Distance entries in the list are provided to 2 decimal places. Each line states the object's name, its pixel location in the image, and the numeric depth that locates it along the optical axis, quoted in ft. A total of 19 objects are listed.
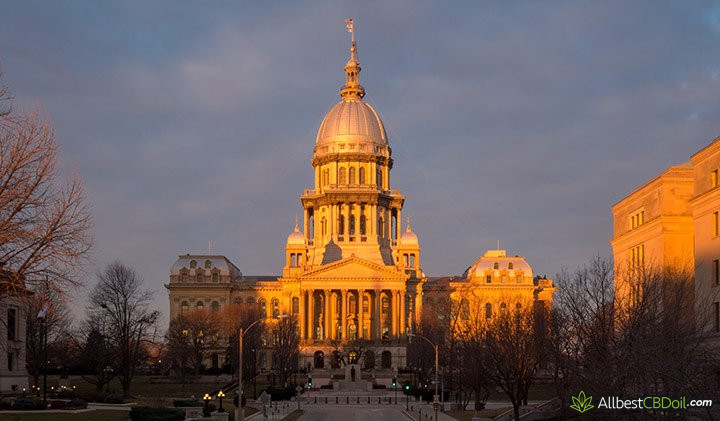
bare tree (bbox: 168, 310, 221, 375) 410.93
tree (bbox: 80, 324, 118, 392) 311.60
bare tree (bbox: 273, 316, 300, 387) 367.66
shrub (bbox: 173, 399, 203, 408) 240.32
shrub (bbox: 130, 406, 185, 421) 174.09
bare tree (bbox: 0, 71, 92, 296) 113.70
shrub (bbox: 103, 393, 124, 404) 231.91
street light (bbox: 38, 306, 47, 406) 166.44
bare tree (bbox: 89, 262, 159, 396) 295.46
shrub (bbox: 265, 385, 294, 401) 315.58
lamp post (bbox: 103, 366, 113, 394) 306.02
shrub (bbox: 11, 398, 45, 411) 180.65
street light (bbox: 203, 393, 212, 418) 204.23
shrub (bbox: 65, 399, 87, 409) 198.09
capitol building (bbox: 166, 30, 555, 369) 549.13
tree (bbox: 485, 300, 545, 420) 191.11
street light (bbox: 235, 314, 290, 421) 189.06
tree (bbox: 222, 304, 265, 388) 381.19
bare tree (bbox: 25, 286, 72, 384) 122.21
